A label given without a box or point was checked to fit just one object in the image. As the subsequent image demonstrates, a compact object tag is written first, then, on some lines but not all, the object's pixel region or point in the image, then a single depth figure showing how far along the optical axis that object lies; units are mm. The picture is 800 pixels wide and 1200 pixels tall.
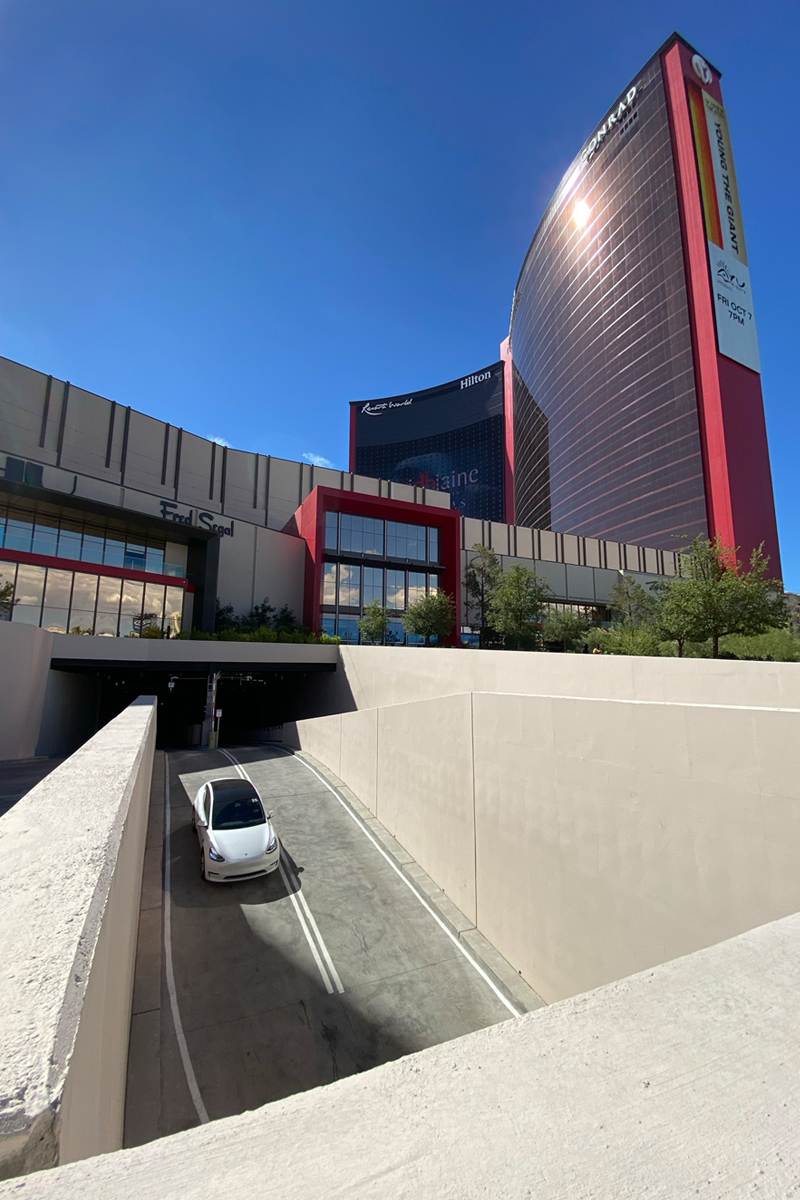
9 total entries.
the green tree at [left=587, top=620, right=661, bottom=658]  24781
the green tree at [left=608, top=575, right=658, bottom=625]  43156
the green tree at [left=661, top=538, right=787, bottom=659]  20859
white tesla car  10828
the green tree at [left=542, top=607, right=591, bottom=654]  36250
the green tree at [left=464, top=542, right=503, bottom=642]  41562
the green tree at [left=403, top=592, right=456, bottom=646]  35625
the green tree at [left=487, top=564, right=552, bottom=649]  33156
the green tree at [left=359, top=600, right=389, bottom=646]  35125
